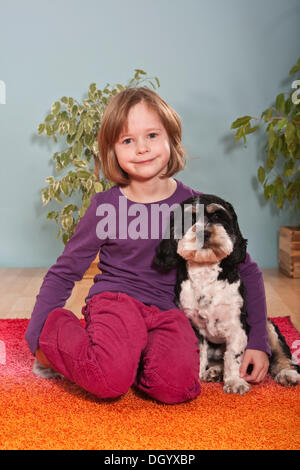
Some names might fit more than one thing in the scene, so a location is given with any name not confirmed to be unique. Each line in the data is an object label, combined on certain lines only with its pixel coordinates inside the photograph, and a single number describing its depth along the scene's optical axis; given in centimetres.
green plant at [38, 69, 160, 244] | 303
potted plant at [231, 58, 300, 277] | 296
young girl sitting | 140
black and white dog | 143
